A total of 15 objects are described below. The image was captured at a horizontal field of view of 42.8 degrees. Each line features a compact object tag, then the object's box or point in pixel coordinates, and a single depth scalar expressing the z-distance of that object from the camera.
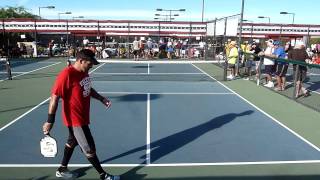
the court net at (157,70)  19.00
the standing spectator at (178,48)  35.00
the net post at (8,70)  16.92
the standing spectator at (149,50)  32.14
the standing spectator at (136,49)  29.81
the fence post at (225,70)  17.34
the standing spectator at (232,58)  17.95
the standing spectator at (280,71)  14.27
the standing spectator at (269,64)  15.41
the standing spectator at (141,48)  30.49
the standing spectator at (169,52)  32.47
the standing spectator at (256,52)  16.75
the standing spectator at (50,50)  33.91
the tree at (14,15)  39.31
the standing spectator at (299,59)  12.75
